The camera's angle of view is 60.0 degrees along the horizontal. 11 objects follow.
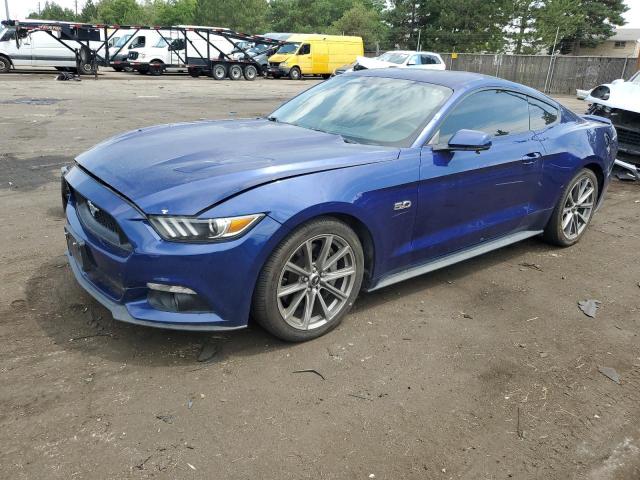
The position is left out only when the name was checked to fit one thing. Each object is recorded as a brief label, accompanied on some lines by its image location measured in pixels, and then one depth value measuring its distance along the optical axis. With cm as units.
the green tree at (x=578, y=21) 5206
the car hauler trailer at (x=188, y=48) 2633
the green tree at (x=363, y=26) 6241
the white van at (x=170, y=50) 2781
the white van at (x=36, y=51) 2389
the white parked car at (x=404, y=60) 2420
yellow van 3112
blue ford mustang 292
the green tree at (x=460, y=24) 5341
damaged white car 838
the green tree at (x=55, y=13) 10312
